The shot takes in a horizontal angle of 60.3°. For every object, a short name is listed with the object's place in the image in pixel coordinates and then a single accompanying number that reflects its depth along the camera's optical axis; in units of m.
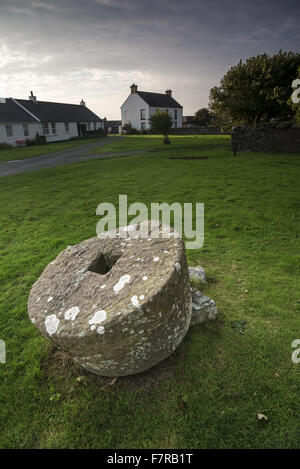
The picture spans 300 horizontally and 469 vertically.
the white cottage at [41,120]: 39.59
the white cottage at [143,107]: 62.62
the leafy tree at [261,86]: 24.09
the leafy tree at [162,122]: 32.12
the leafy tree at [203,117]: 66.62
